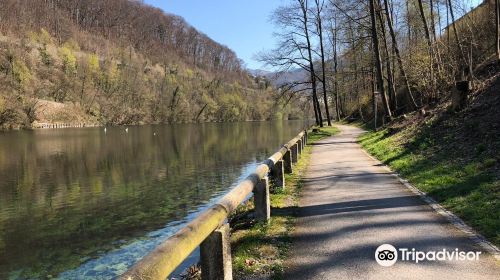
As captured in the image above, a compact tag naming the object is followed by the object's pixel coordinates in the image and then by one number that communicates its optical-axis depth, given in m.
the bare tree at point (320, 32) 37.13
